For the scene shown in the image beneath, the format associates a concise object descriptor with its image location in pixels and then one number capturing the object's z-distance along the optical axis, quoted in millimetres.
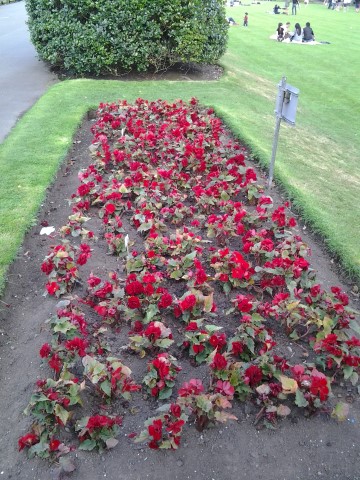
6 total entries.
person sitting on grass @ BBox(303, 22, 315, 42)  21234
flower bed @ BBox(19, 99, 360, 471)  2568
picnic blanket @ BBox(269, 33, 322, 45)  21370
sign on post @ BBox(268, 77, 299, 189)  4711
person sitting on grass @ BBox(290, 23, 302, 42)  21661
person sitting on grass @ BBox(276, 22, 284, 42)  21531
